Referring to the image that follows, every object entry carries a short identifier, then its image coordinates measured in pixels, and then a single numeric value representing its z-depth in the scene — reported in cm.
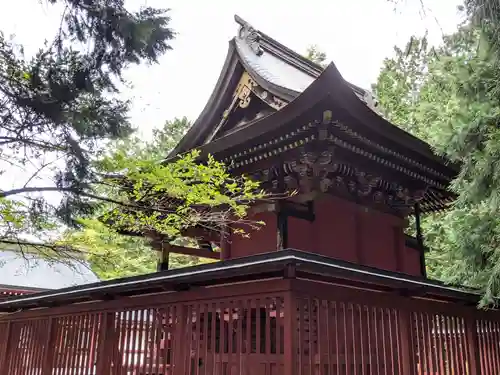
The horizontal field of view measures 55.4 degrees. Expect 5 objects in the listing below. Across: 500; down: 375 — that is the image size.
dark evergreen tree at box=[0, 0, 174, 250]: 417
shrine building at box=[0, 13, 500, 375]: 480
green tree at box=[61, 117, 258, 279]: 529
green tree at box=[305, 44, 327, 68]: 2403
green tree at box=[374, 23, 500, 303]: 659
